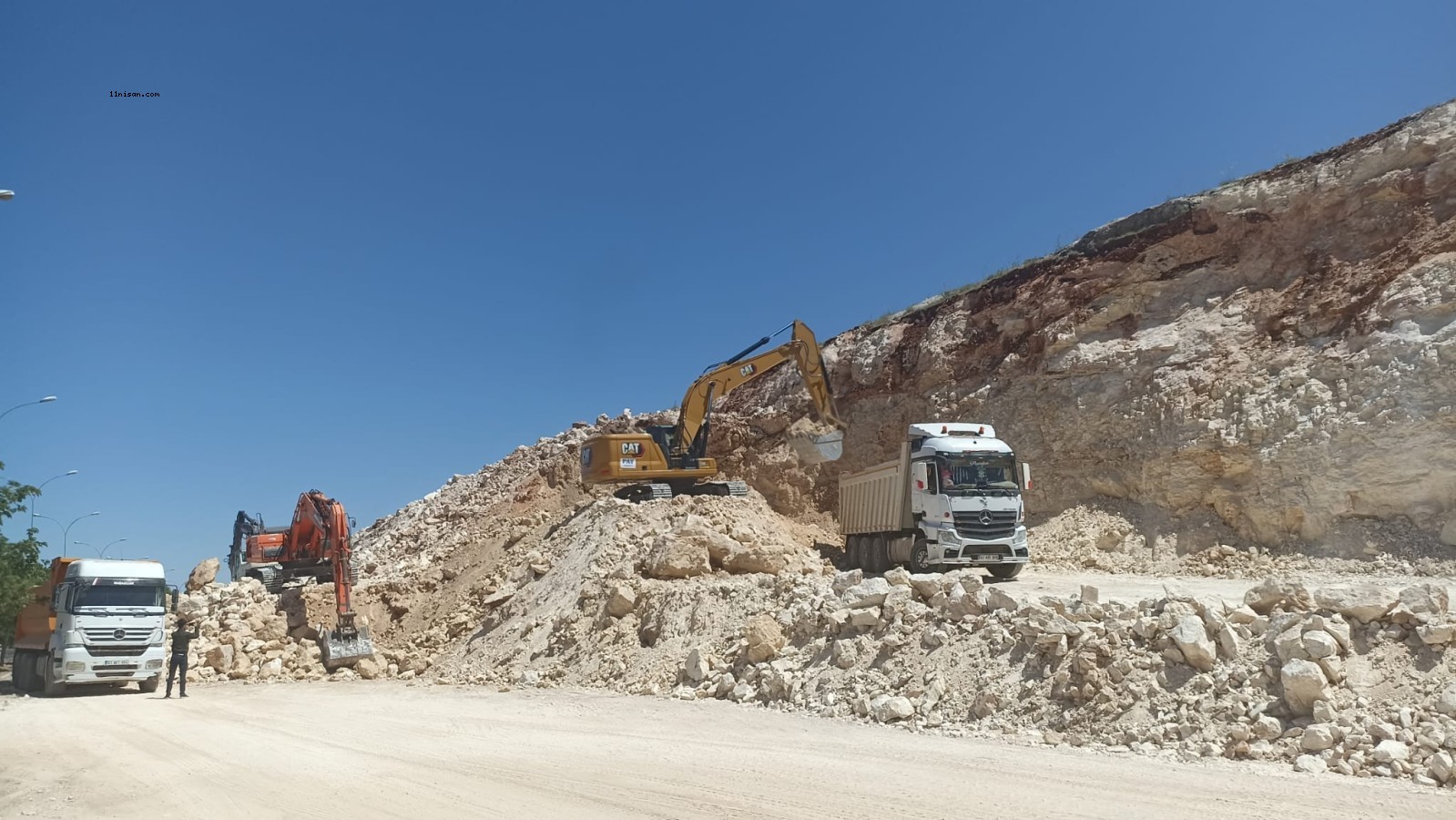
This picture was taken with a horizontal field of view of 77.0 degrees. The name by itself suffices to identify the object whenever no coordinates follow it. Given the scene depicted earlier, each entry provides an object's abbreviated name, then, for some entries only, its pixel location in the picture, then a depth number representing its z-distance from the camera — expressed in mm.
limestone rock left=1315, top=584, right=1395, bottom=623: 9180
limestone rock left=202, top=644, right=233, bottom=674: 19922
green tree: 24438
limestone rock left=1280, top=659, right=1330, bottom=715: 8492
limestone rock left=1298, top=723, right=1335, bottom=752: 8117
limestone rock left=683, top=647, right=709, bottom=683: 14156
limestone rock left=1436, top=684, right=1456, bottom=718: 7938
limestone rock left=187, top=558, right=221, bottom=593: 25109
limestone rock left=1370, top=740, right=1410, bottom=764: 7699
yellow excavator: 22891
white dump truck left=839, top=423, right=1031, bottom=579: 17688
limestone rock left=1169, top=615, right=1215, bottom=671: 9445
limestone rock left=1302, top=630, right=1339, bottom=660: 8773
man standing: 17172
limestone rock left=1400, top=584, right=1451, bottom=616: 9016
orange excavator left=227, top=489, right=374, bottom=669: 20094
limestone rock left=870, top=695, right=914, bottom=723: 11070
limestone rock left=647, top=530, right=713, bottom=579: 18438
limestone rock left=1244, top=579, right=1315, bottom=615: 9867
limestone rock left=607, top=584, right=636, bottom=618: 17047
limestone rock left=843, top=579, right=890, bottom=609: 13180
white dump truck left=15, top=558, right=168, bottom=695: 17859
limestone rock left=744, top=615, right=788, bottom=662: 13664
